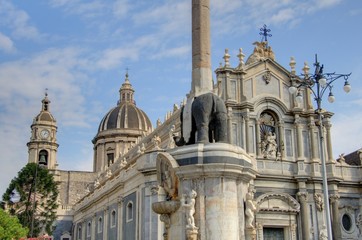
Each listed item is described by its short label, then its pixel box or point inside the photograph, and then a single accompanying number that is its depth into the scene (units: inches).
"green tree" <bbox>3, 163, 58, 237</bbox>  1916.8
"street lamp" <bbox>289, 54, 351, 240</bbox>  719.1
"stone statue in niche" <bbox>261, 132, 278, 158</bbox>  1386.6
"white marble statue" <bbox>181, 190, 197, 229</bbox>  515.5
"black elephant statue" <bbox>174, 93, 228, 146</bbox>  574.2
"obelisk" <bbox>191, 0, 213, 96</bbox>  642.2
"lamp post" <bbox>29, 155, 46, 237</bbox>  1814.0
